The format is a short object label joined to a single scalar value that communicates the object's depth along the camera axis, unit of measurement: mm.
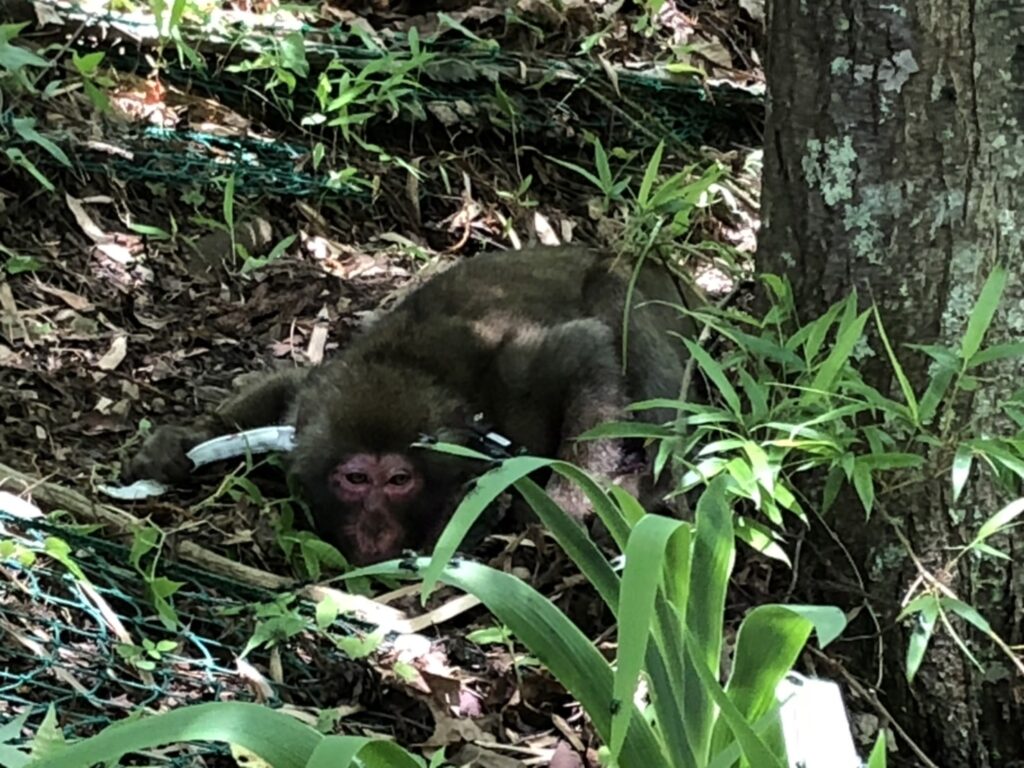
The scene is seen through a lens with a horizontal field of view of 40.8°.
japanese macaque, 4547
